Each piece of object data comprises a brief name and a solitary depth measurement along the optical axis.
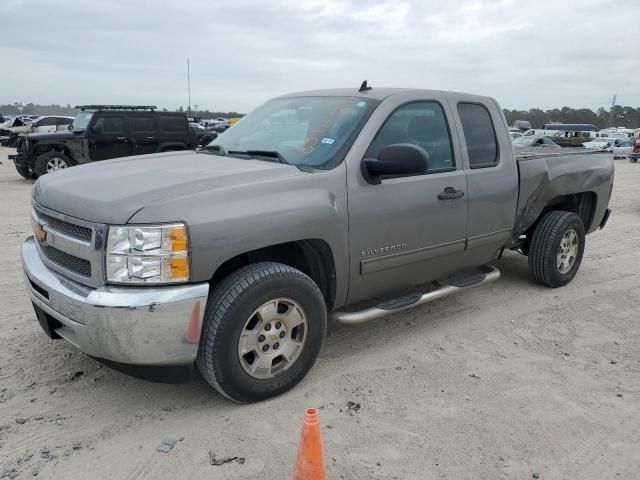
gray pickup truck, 2.73
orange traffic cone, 2.22
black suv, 13.35
